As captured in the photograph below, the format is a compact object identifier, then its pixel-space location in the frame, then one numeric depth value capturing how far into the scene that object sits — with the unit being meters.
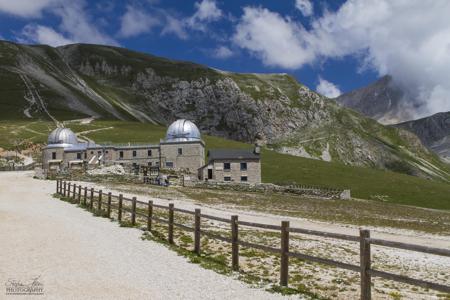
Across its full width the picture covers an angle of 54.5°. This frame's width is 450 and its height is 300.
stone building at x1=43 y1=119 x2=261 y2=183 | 112.19
